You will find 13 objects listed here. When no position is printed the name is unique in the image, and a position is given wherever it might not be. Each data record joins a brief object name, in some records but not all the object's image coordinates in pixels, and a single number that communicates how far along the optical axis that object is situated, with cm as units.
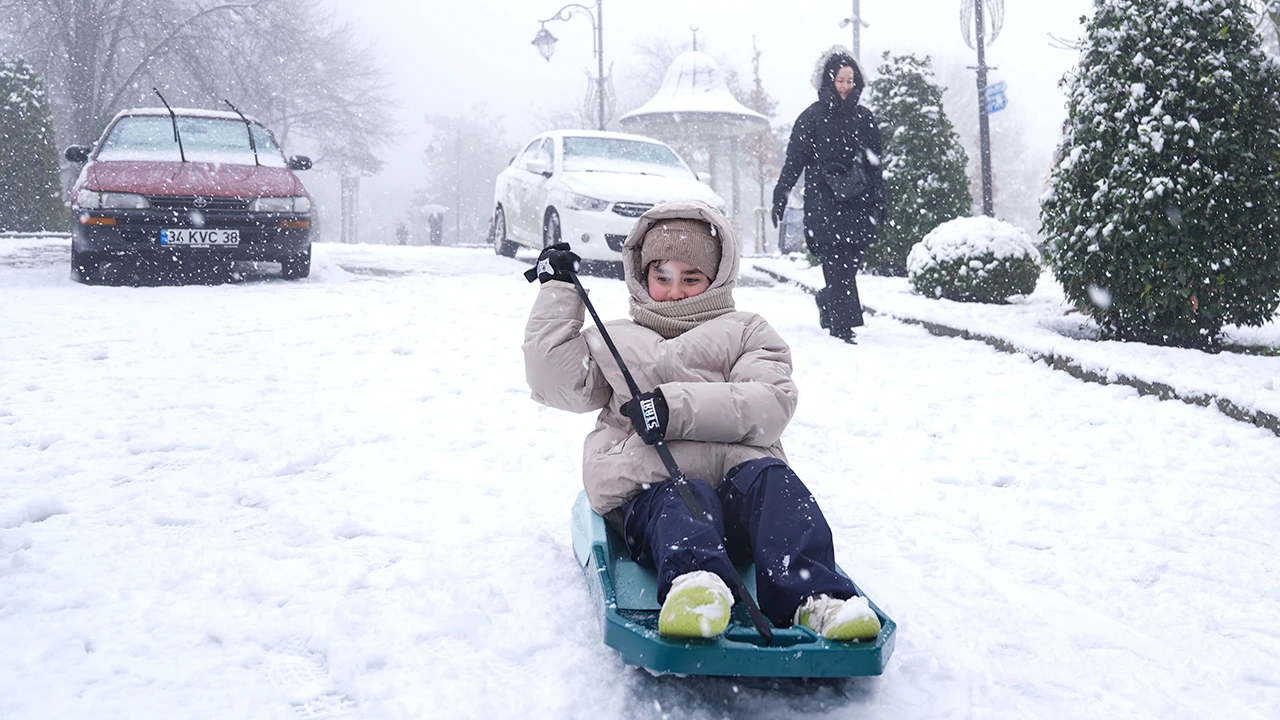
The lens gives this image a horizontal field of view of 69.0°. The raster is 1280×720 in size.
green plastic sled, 198
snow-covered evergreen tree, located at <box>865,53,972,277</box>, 1090
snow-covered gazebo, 2408
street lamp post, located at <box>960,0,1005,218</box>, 1154
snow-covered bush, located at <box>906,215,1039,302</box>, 848
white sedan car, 1005
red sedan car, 812
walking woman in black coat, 676
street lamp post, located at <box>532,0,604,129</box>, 2053
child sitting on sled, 221
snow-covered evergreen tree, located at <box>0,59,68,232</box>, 1535
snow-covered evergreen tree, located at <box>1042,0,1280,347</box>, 559
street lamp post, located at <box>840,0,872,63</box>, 1906
